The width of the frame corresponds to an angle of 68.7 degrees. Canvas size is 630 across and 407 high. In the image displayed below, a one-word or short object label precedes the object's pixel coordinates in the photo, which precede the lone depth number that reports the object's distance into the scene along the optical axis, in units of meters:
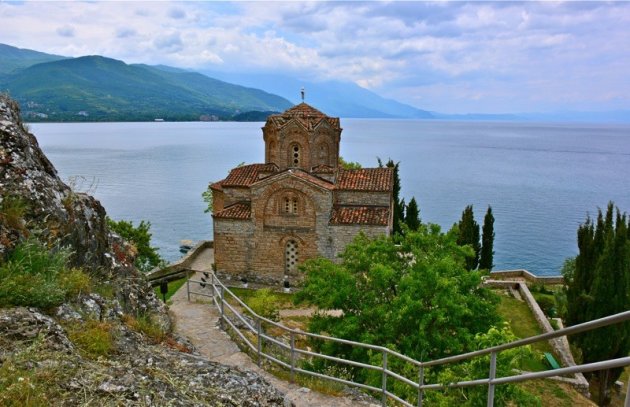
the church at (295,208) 22.88
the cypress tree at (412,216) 32.31
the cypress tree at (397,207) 32.05
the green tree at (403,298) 11.05
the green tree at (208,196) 45.90
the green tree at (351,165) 43.00
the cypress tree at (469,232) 29.53
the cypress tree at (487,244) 30.94
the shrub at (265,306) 14.08
